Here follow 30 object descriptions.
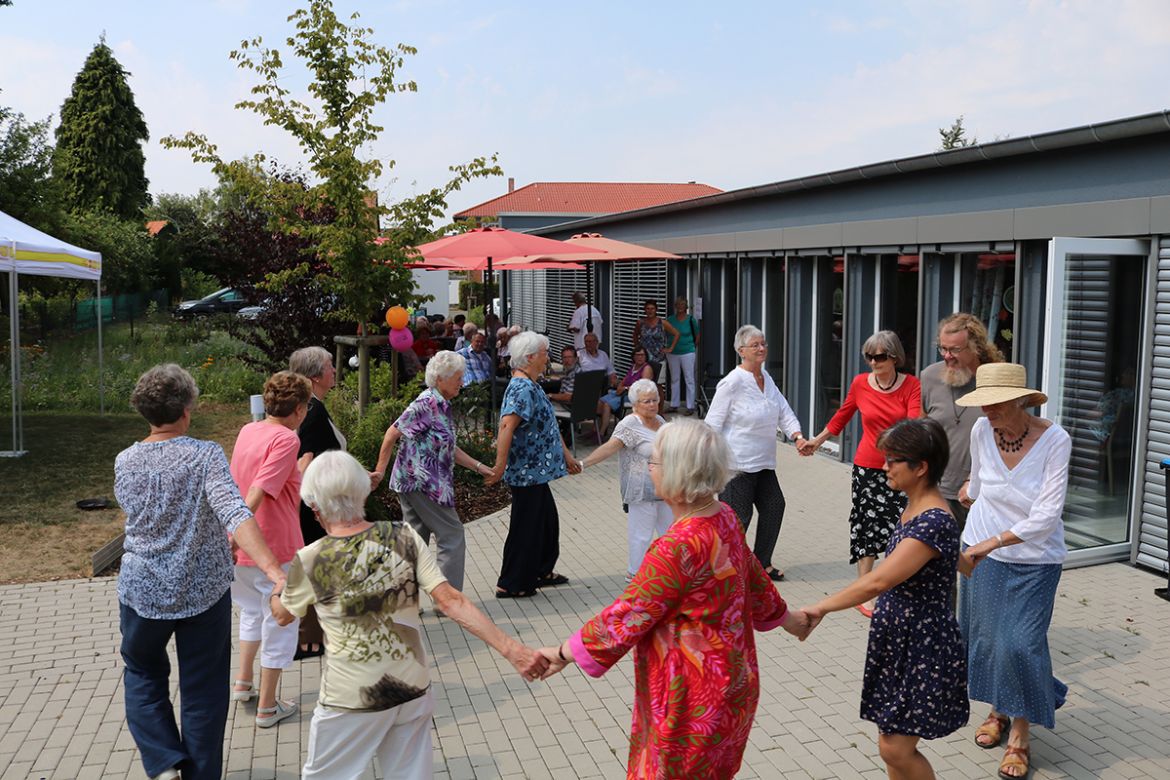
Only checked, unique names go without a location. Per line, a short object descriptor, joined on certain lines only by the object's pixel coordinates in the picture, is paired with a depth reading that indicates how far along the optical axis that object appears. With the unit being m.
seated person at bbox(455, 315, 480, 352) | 15.13
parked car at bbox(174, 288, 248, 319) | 40.56
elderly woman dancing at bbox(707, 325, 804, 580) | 6.94
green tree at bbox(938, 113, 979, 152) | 54.45
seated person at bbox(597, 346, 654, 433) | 12.80
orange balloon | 11.59
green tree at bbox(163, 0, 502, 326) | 10.31
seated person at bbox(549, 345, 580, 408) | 13.49
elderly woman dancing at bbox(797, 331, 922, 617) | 6.29
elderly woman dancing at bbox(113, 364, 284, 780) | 3.84
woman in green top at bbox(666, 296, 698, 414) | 14.82
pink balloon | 11.61
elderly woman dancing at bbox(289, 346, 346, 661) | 5.54
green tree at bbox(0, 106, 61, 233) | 26.91
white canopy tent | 11.54
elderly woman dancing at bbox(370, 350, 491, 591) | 6.07
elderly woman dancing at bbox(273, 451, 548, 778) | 3.40
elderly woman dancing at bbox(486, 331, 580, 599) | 6.62
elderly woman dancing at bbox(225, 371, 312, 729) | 4.79
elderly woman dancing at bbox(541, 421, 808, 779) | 3.01
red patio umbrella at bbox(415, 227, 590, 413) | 11.24
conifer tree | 55.91
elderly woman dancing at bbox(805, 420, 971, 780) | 3.56
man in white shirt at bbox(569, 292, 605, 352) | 17.95
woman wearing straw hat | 4.29
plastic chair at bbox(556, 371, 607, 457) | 11.98
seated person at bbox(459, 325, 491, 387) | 13.05
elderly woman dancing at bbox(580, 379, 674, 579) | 6.73
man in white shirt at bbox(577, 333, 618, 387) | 13.57
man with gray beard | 5.54
